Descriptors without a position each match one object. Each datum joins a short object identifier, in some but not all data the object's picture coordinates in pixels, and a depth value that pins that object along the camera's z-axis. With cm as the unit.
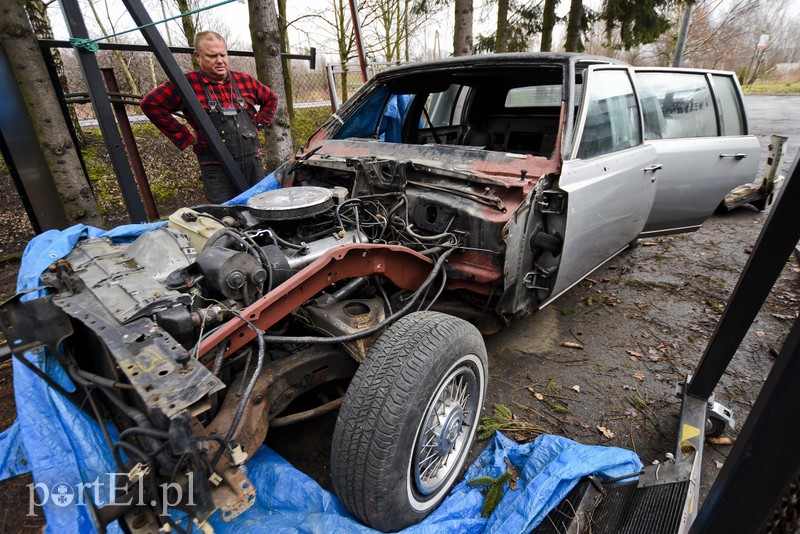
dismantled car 144
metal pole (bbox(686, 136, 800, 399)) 159
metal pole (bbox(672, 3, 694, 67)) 1073
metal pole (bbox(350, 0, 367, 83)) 548
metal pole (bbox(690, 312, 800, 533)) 84
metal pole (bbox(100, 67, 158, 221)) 423
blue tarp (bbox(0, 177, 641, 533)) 160
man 372
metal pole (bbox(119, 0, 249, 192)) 356
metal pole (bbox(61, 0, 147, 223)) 338
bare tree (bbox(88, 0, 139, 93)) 948
